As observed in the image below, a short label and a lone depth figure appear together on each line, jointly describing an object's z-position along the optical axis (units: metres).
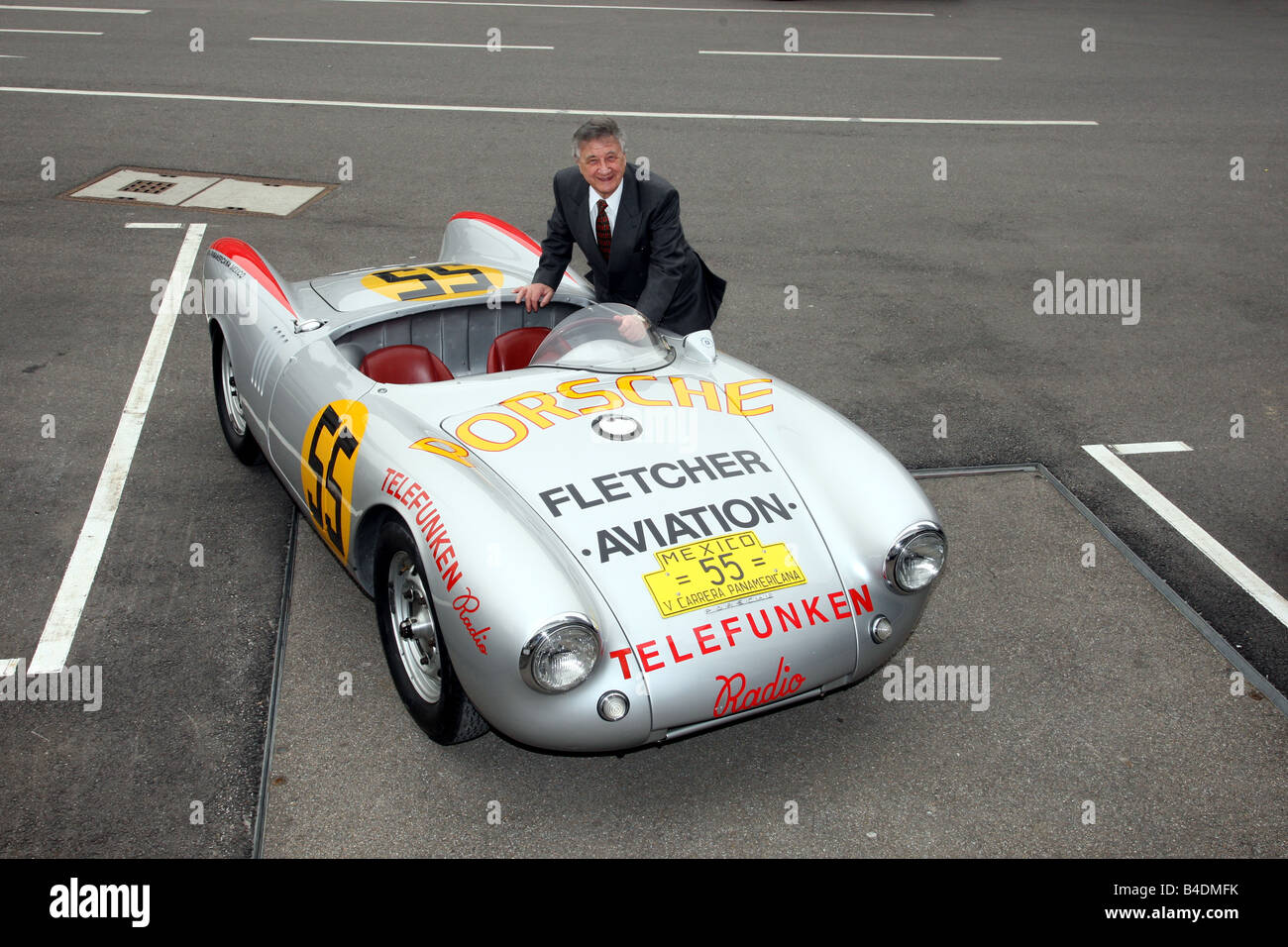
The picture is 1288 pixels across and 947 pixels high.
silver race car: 3.24
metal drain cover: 8.68
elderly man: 4.96
